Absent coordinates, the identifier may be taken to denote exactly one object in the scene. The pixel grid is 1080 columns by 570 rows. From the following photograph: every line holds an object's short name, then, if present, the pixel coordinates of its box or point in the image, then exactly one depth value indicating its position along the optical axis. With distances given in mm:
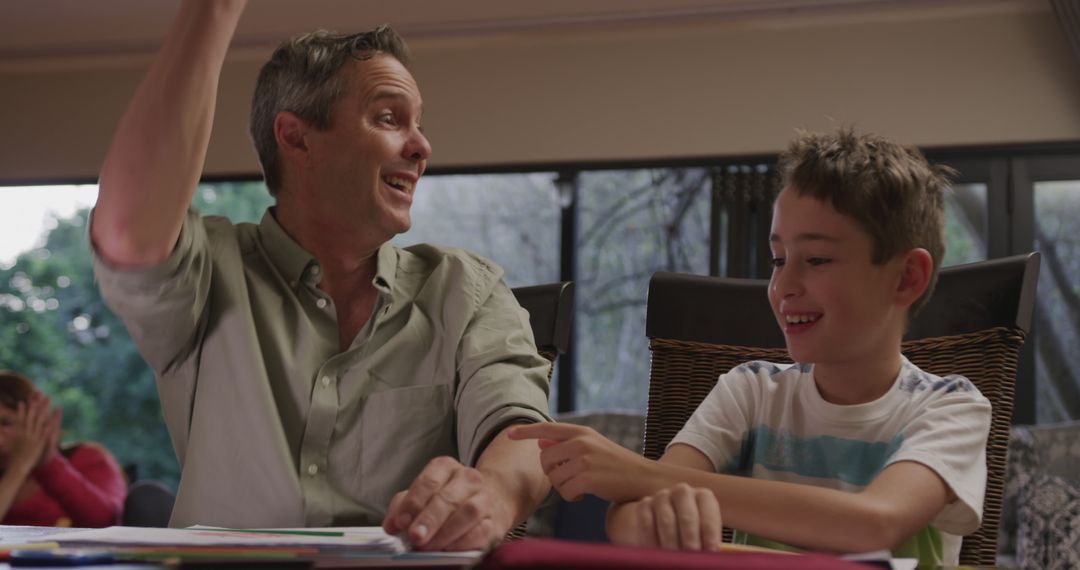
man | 1079
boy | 1087
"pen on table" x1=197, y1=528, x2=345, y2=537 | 818
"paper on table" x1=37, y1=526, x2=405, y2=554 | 730
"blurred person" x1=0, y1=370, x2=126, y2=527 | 3721
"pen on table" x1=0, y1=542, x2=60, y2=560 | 706
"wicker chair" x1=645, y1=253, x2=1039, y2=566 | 1281
